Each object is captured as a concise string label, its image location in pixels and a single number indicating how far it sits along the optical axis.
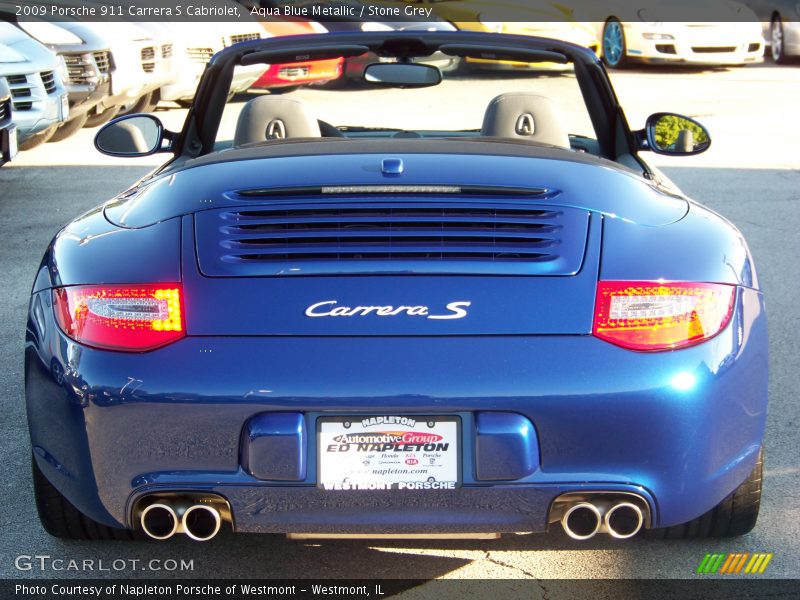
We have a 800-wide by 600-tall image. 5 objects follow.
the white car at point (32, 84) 8.87
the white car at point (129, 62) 11.41
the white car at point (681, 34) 18.27
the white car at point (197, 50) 13.15
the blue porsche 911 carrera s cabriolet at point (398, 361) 2.54
